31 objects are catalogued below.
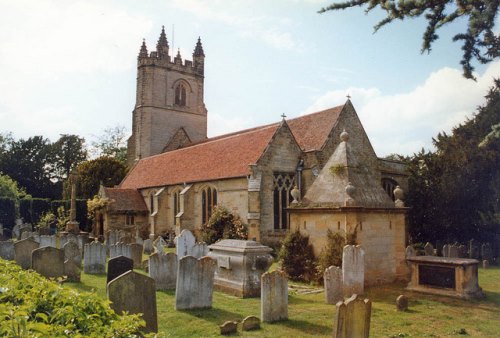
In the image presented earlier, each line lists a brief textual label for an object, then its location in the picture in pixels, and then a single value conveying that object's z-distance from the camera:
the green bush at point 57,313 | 2.97
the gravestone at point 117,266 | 8.65
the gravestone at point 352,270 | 11.18
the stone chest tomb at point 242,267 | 11.73
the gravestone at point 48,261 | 11.75
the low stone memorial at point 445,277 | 11.62
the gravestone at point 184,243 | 15.91
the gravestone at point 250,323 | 8.29
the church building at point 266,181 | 13.99
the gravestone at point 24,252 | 14.41
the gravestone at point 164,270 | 12.17
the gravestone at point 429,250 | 18.69
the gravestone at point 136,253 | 16.14
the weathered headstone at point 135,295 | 6.05
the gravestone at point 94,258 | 15.39
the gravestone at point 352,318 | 5.85
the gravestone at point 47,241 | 18.89
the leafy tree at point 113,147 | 65.50
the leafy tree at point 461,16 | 5.57
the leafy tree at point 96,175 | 44.69
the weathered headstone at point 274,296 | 8.96
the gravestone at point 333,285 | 10.80
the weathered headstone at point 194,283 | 9.80
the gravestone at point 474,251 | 20.88
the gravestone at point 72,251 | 14.90
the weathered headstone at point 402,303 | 9.99
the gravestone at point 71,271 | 13.16
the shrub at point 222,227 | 22.66
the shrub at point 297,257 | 13.89
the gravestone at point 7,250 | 15.60
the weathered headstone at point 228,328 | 8.02
